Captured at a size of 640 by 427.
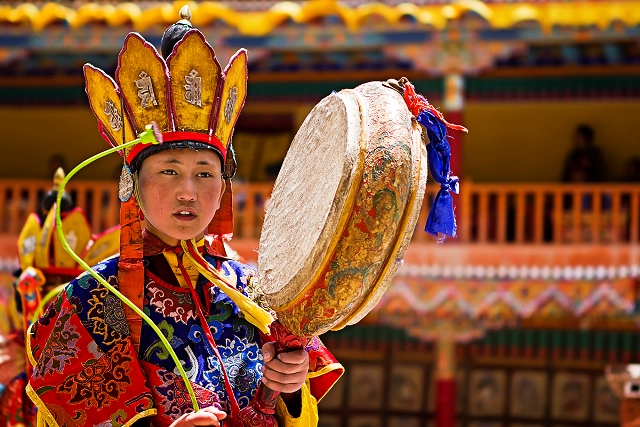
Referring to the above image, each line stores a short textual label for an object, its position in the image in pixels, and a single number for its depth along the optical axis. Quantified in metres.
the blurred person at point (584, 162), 12.88
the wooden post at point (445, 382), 12.51
